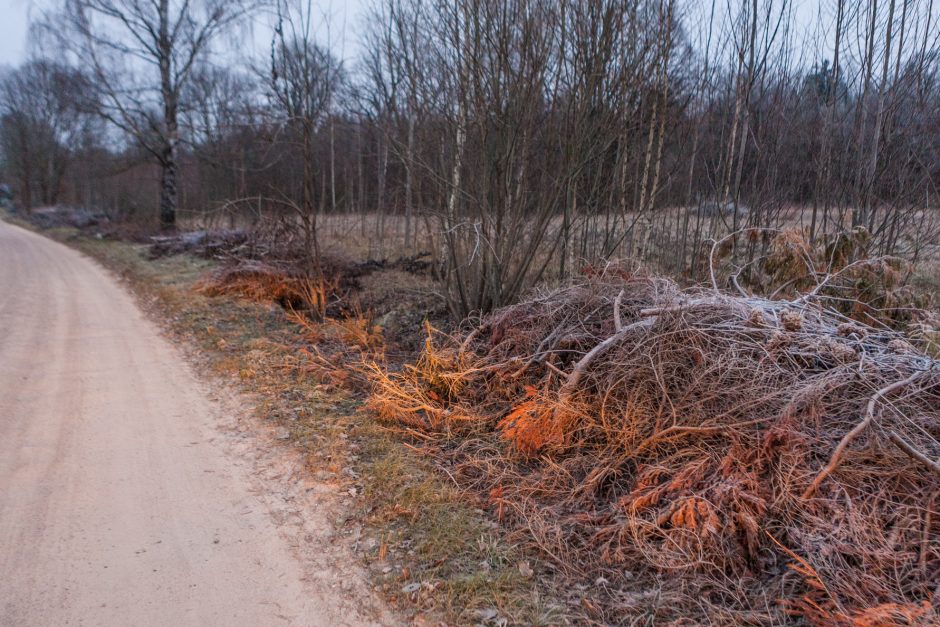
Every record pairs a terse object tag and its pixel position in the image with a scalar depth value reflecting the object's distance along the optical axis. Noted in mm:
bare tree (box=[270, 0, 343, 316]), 9227
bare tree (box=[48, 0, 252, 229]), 20422
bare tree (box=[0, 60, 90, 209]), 36531
